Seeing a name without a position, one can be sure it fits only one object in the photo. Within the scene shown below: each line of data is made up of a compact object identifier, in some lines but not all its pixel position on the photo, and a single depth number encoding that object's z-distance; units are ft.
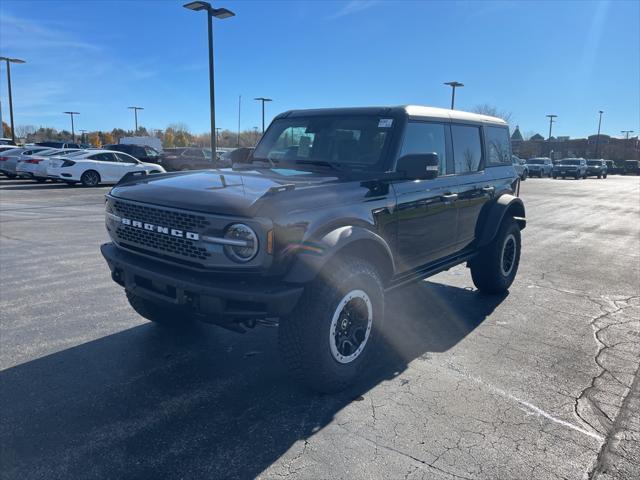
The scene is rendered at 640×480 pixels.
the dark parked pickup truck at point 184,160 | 88.80
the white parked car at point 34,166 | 66.39
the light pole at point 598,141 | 249.59
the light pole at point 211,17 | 53.36
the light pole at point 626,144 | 266.16
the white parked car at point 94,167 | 63.21
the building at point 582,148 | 265.13
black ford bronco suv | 9.72
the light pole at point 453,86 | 115.24
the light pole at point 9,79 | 116.98
